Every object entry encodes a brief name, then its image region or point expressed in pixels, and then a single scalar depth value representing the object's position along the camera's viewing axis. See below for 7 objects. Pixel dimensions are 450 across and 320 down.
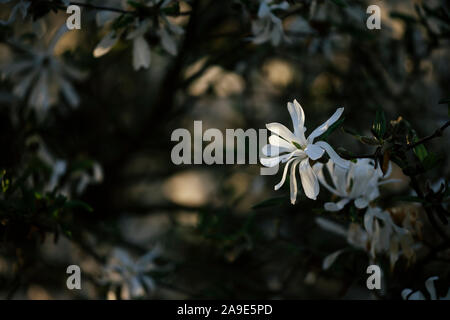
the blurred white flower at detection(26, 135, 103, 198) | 1.22
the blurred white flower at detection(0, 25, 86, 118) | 1.26
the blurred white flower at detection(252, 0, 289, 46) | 0.95
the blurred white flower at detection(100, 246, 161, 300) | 1.18
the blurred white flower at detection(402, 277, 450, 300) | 0.89
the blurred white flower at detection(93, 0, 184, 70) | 0.94
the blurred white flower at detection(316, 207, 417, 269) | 0.88
